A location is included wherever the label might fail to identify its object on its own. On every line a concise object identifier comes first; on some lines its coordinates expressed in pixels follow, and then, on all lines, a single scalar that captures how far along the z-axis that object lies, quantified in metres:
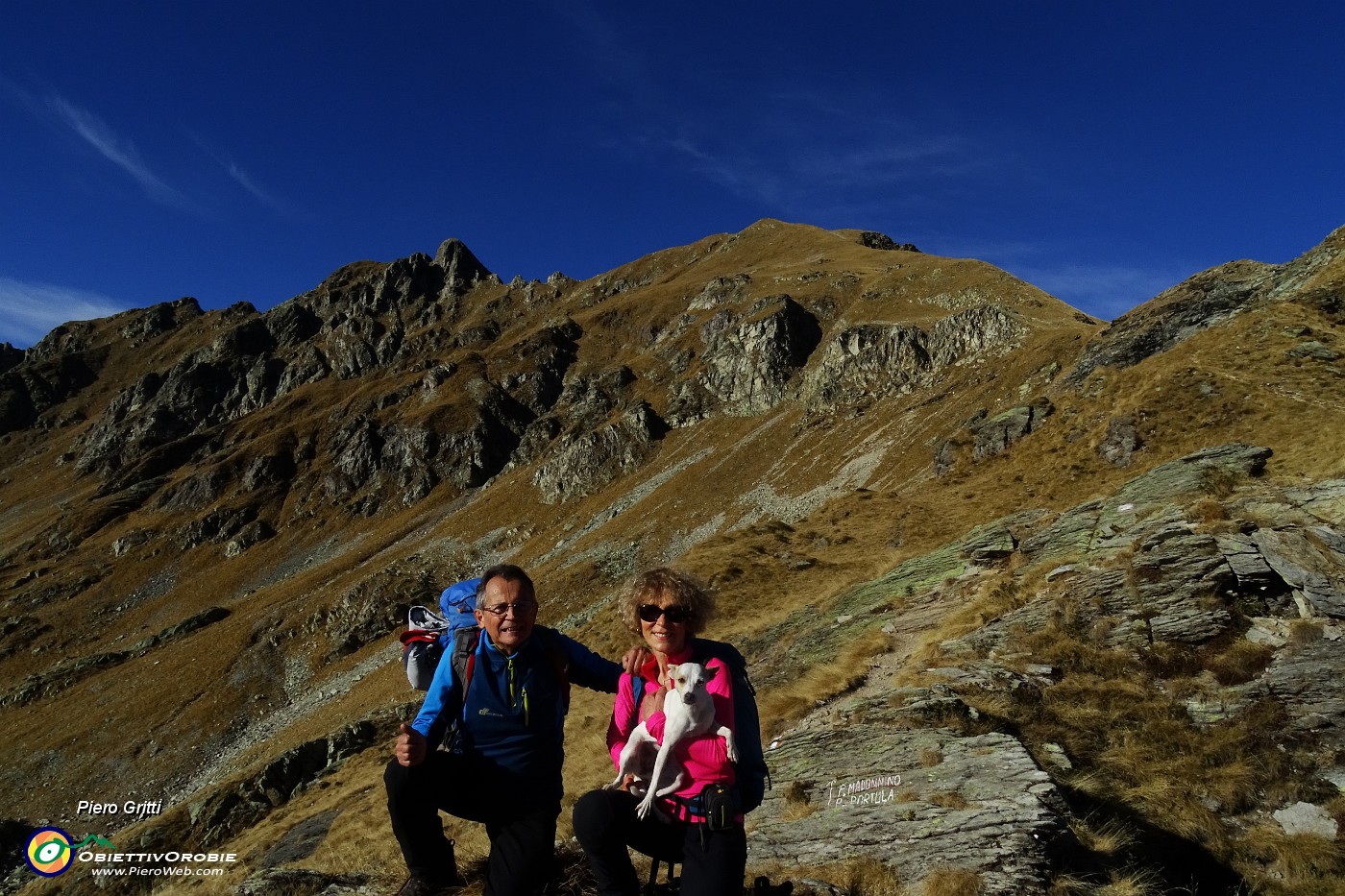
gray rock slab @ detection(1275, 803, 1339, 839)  6.53
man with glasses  4.79
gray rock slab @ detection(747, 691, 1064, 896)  5.92
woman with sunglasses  4.22
